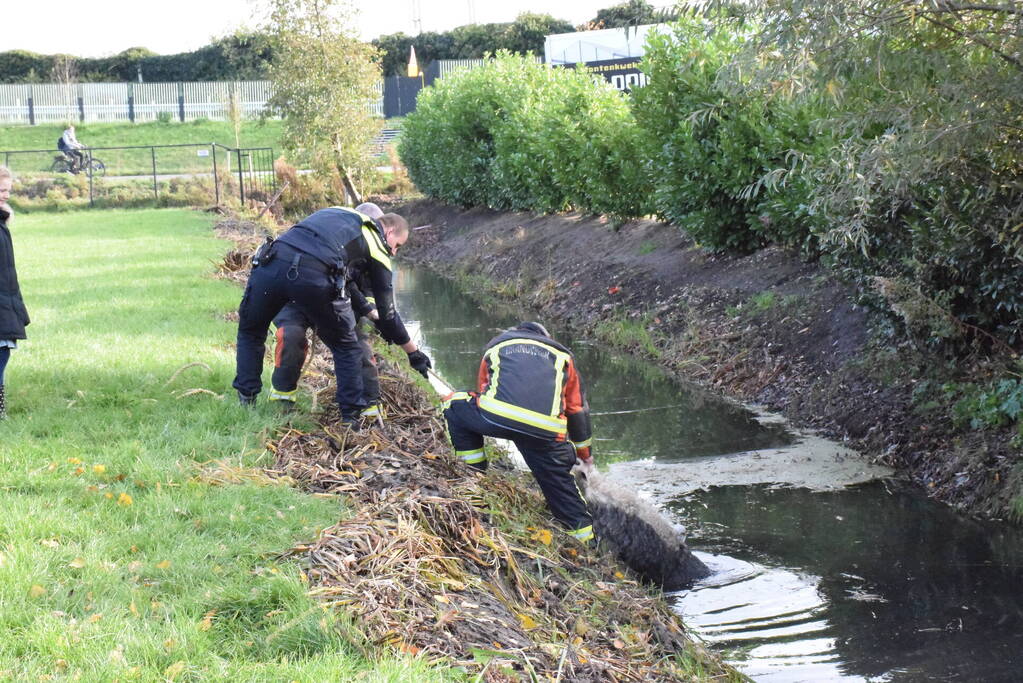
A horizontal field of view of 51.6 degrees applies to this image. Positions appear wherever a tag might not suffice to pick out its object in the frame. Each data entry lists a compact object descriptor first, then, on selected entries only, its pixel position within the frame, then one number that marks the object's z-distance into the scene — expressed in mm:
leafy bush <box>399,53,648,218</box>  19359
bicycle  39406
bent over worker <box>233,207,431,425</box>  7199
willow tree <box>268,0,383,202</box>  33844
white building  42906
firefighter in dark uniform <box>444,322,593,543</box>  6602
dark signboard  36625
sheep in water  7043
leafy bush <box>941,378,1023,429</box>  8102
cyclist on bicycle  39375
